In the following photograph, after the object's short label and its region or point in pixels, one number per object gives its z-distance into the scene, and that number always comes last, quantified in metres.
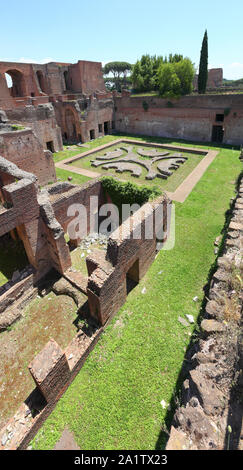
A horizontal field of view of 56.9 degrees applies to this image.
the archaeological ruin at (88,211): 5.26
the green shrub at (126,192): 10.04
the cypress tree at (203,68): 27.36
